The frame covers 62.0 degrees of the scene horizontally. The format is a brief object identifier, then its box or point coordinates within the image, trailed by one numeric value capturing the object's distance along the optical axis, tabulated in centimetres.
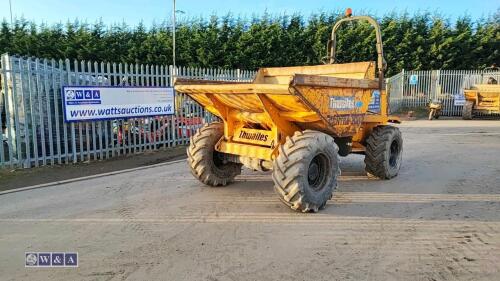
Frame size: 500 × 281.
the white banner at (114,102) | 852
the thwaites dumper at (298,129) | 516
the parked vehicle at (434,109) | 2117
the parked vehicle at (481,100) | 2002
